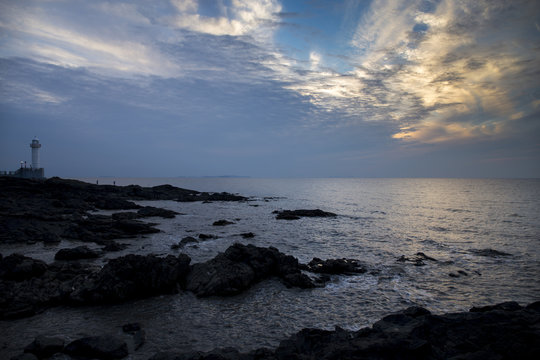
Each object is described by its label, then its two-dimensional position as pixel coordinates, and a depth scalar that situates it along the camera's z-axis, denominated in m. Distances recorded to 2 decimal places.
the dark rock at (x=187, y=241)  24.74
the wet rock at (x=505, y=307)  8.58
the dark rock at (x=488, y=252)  23.59
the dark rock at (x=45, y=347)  8.29
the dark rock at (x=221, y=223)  37.34
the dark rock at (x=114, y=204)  51.17
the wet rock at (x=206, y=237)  28.00
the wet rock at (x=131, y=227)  29.11
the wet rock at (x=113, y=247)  21.66
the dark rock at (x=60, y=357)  8.23
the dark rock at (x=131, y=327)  10.15
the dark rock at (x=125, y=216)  36.14
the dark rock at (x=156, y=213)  42.78
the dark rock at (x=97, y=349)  8.36
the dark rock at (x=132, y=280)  12.45
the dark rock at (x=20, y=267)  13.32
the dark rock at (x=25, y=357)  7.57
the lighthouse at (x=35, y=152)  86.75
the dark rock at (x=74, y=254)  18.88
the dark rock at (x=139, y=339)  9.18
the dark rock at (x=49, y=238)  23.92
